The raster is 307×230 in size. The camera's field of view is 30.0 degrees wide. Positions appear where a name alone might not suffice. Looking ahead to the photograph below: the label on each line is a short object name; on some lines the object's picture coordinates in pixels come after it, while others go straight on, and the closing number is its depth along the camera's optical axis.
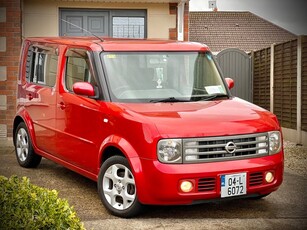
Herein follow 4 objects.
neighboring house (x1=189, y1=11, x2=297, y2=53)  36.22
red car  5.38
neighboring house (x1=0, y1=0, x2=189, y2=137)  12.73
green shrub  3.31
